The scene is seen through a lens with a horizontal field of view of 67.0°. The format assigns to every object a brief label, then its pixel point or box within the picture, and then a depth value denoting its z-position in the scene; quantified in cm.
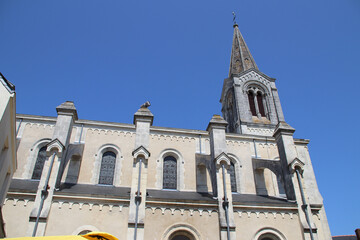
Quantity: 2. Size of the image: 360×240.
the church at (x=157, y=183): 1270
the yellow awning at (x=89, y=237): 525
